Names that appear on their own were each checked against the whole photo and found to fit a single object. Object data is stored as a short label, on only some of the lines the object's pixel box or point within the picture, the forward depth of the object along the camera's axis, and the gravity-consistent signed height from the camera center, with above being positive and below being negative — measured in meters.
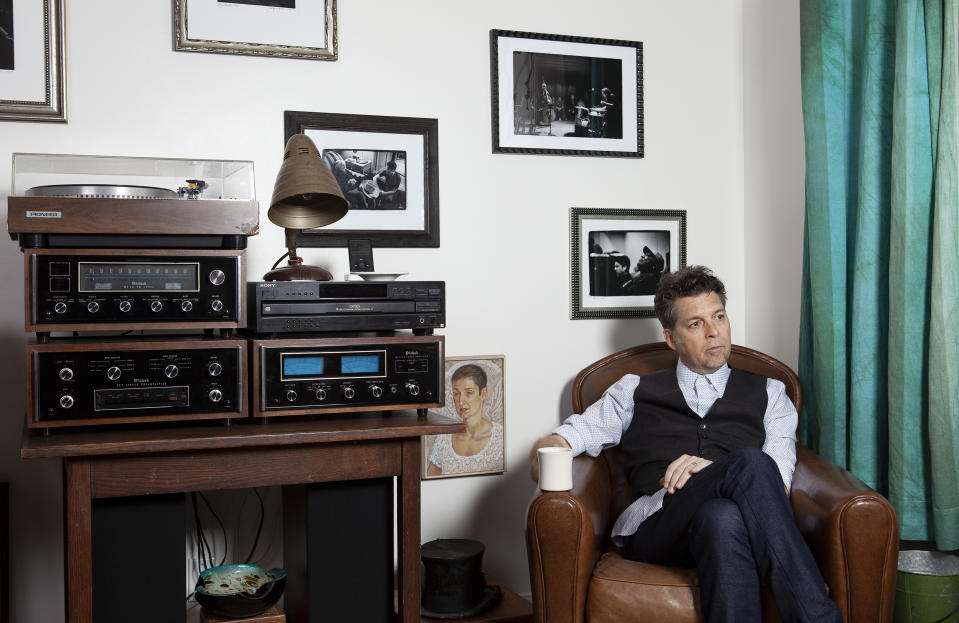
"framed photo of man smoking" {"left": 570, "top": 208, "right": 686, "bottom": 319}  3.00 +0.17
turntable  1.86 +0.21
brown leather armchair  1.97 -0.60
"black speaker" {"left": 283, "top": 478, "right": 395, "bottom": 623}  2.03 -0.56
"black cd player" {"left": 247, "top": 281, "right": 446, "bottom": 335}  2.03 +0.01
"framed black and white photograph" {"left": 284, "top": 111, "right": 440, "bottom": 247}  2.69 +0.42
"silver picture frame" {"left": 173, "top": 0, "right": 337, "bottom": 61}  2.55 +0.83
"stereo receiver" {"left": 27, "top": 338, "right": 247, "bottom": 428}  1.85 -0.15
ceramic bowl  2.08 -0.67
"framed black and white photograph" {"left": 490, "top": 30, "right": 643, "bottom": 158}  2.89 +0.71
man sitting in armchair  1.99 -0.41
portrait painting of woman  2.85 -0.38
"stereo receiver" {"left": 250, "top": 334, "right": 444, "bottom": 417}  2.01 -0.15
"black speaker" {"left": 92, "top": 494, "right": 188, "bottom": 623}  1.89 -0.54
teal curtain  2.31 +0.14
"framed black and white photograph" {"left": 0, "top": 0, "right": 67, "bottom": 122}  2.41 +0.69
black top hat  2.48 -0.78
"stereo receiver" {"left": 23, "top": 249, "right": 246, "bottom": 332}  1.86 +0.05
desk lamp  2.09 +0.28
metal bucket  2.33 -0.78
